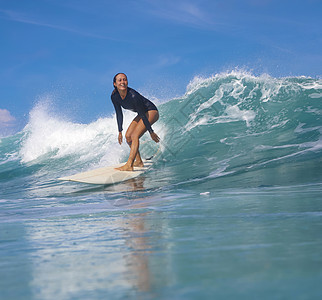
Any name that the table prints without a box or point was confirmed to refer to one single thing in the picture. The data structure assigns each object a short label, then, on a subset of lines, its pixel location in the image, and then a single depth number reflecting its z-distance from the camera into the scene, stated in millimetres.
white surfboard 7621
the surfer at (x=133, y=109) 7469
